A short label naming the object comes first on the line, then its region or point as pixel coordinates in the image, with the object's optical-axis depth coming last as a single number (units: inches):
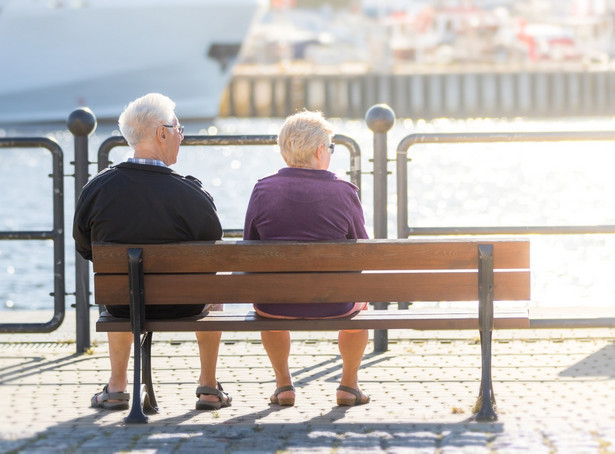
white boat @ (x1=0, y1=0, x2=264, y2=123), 4618.7
